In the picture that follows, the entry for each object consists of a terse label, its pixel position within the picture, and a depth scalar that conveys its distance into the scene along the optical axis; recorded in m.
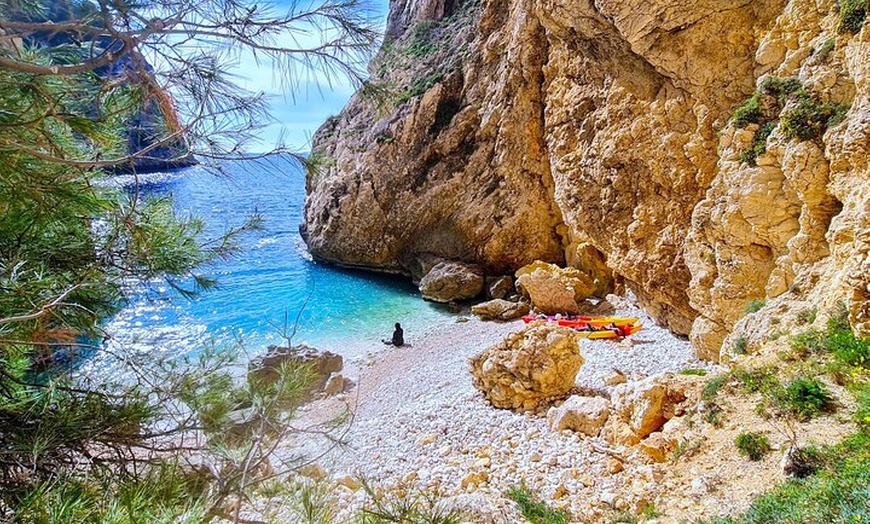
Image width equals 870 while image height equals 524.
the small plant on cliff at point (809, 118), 6.23
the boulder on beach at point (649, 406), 5.63
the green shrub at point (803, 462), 3.38
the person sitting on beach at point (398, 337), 13.56
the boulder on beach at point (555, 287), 14.38
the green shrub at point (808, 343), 4.77
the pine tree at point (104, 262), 1.93
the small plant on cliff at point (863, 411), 3.53
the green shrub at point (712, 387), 5.14
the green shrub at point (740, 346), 6.38
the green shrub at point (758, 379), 4.66
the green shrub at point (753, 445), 3.98
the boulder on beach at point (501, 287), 17.19
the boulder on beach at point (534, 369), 7.82
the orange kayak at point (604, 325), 11.42
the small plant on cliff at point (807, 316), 5.38
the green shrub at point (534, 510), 4.47
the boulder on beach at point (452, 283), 17.48
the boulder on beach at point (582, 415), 6.43
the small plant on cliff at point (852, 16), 5.95
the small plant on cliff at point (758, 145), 7.43
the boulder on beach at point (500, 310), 14.98
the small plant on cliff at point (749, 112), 7.71
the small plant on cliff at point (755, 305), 7.34
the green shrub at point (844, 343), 4.24
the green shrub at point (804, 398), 4.03
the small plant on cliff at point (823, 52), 6.45
